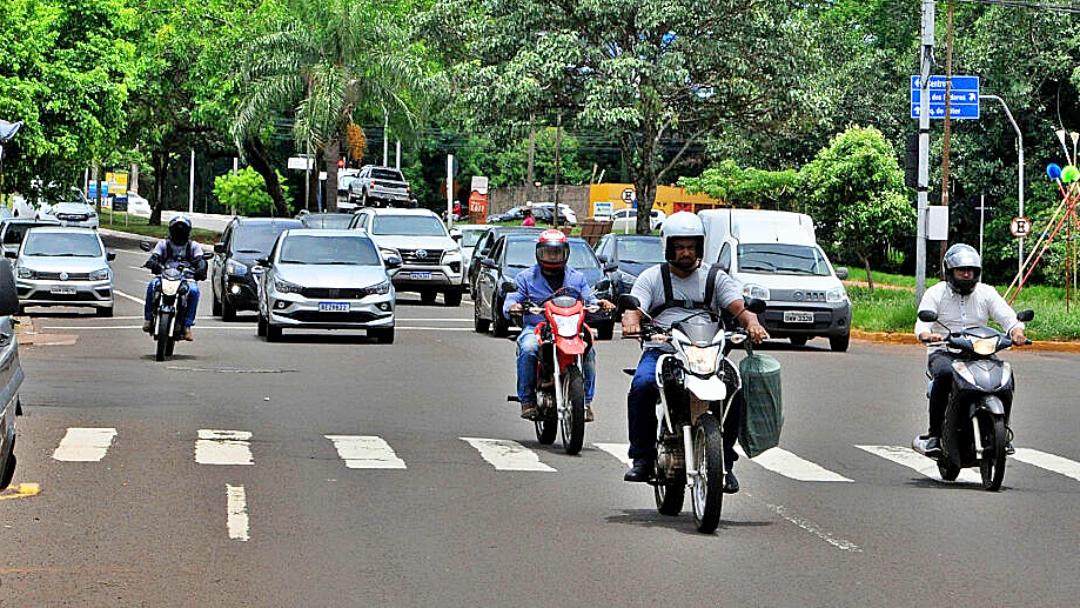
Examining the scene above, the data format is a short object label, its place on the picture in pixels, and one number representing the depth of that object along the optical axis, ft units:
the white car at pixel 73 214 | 251.80
